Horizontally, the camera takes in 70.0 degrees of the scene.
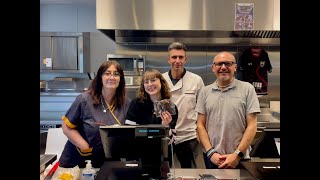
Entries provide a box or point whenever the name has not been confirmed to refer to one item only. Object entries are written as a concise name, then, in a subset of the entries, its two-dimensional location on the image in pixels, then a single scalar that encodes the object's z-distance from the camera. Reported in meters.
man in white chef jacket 2.26
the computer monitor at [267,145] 1.15
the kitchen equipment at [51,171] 1.25
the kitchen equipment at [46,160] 1.28
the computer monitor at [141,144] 1.15
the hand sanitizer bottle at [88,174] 1.23
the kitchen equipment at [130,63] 3.04
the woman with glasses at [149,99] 1.78
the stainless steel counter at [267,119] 2.97
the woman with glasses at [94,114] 1.71
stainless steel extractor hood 2.67
